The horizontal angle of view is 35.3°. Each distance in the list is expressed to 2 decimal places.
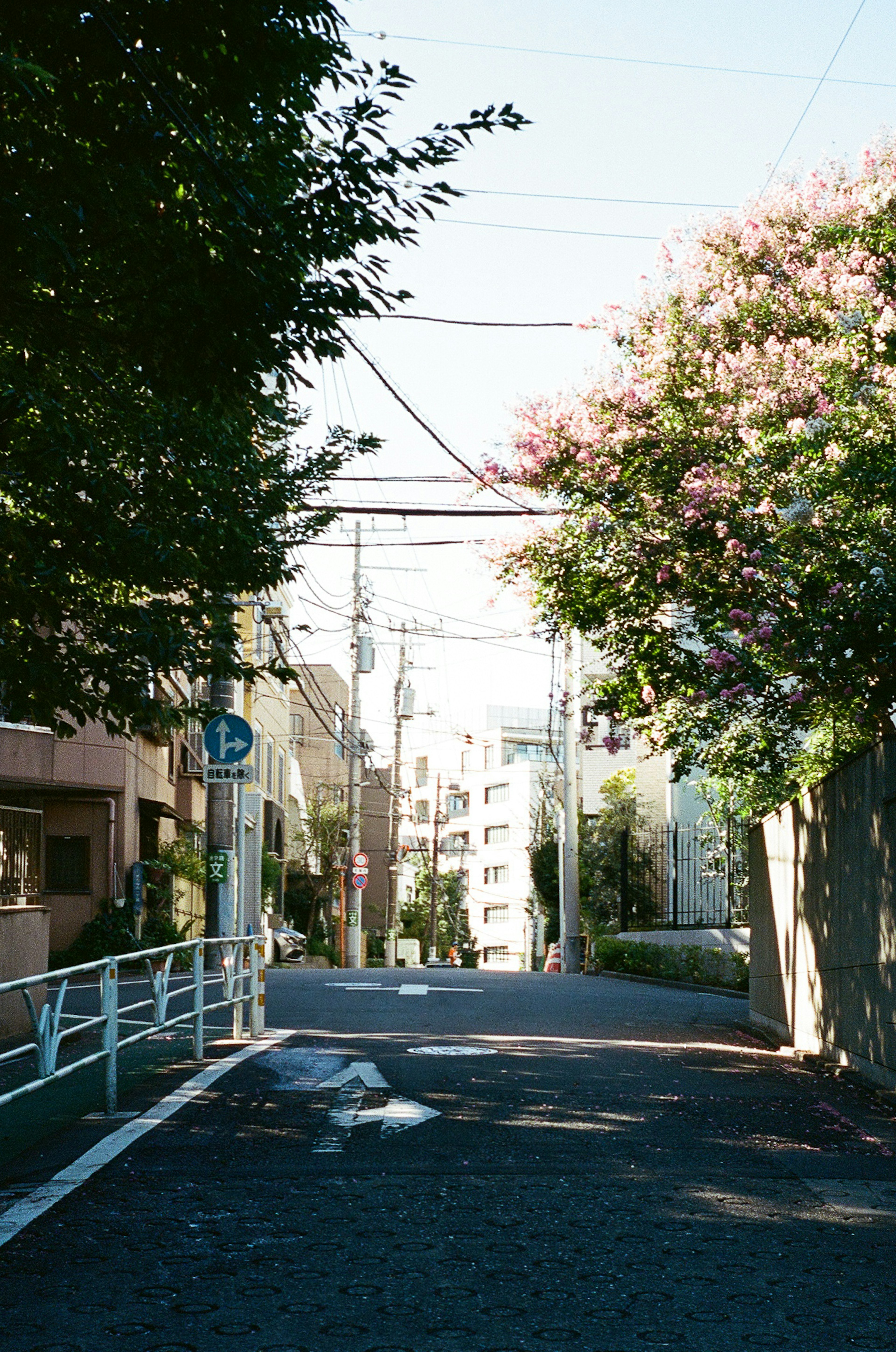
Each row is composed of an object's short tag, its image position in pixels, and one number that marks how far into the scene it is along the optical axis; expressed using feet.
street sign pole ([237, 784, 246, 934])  45.75
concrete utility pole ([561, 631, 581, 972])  104.27
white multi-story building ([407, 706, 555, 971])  233.14
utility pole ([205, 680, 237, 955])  61.62
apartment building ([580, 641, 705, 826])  125.80
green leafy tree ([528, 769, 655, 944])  106.32
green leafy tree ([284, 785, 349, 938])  172.35
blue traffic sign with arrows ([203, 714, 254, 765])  44.21
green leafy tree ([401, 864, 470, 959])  237.66
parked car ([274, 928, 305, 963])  140.87
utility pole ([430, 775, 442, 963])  204.54
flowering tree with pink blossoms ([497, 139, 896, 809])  38.70
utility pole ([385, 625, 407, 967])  165.37
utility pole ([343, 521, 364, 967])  134.62
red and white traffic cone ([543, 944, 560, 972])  124.47
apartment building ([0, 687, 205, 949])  85.30
